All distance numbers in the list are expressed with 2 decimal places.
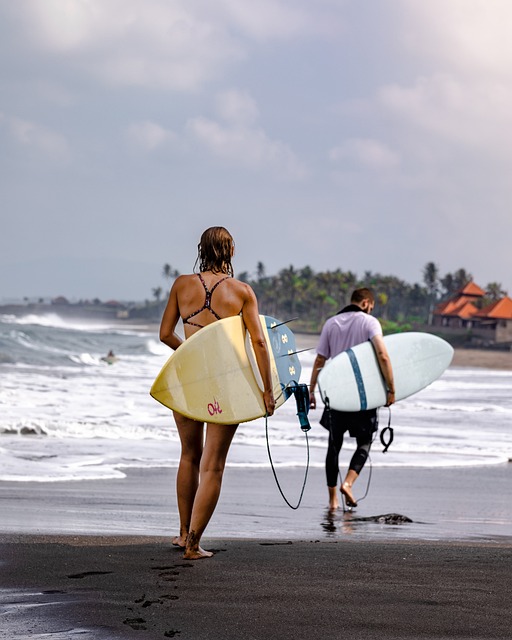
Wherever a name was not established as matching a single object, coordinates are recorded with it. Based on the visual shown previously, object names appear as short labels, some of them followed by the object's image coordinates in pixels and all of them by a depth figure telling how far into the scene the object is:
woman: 8.48
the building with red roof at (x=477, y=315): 188.62
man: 13.23
